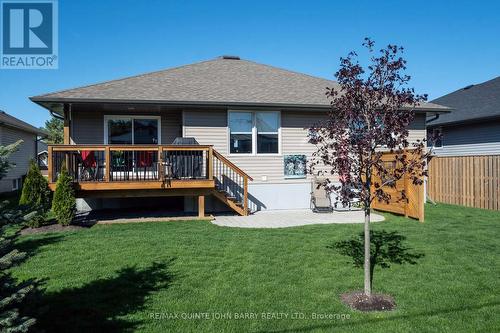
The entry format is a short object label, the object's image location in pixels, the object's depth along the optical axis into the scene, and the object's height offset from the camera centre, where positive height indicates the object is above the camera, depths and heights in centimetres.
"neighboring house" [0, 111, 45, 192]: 1972 +155
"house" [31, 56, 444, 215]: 1034 +102
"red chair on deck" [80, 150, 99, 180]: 1023 +5
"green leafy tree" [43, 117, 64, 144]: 6052 +732
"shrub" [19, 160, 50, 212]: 941 -50
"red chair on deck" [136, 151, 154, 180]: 1052 +26
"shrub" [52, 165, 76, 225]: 916 -82
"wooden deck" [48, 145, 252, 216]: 989 -6
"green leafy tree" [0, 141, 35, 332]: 270 -92
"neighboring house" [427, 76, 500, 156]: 1586 +196
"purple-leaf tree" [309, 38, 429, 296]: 470 +57
